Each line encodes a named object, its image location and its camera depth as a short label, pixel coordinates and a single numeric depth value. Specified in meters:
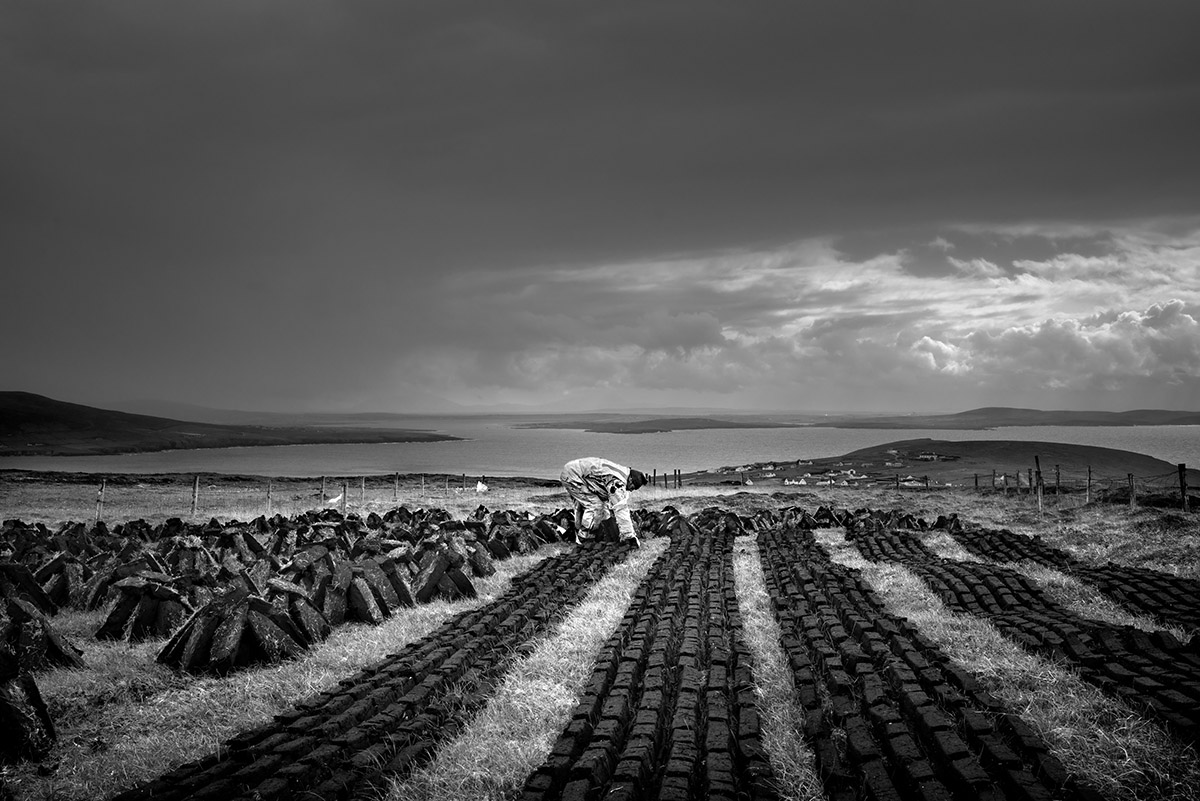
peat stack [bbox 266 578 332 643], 9.83
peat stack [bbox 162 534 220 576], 13.41
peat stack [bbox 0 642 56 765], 6.16
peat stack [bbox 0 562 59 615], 11.75
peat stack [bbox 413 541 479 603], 12.75
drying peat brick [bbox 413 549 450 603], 12.68
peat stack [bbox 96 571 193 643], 10.32
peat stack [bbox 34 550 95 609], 12.38
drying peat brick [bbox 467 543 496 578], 14.80
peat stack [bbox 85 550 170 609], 12.04
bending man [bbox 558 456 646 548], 20.08
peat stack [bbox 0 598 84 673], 8.27
